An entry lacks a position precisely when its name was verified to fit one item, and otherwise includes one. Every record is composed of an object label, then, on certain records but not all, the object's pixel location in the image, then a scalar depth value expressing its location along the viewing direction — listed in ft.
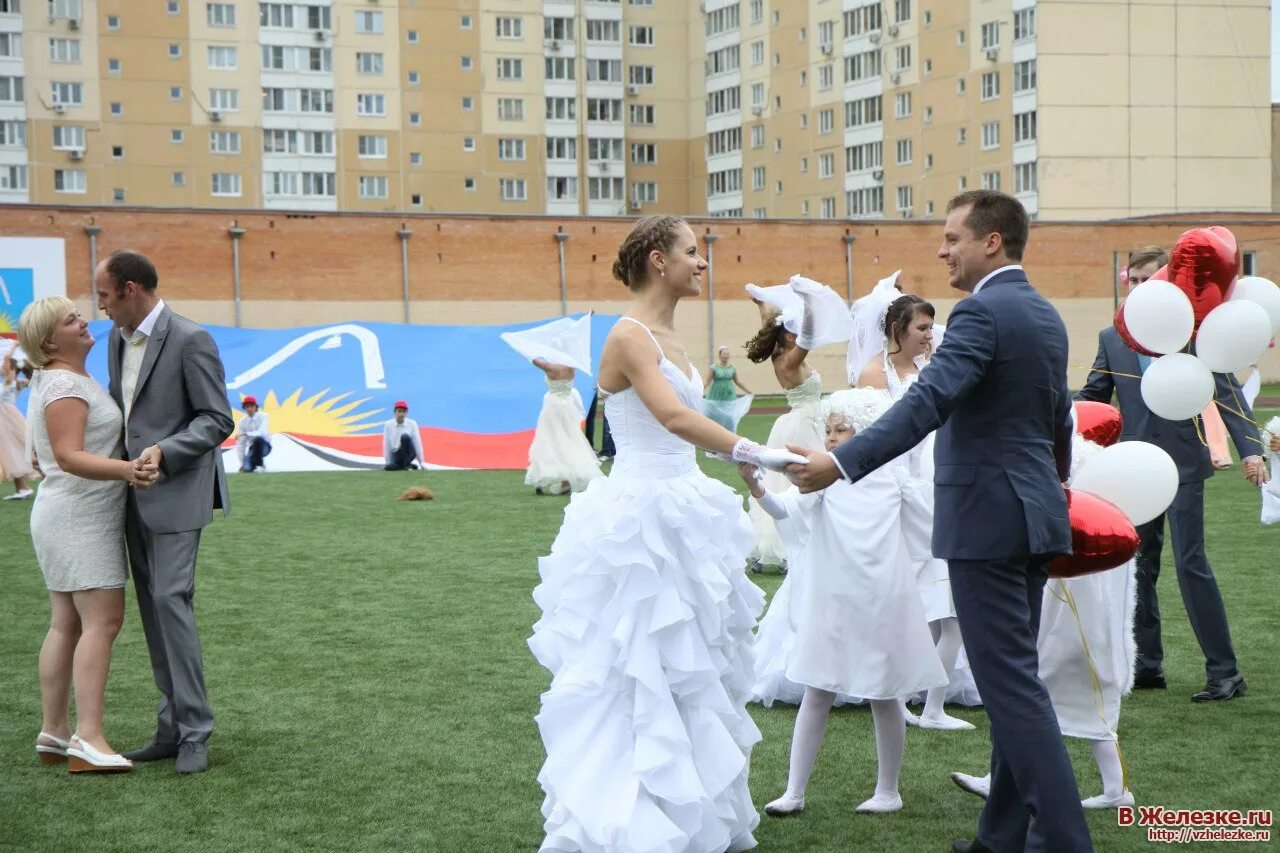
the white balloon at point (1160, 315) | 18.58
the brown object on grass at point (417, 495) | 58.95
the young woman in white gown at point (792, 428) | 37.22
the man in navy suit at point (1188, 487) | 23.18
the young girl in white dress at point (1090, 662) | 18.29
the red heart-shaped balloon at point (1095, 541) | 15.26
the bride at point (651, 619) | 15.51
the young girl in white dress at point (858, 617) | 18.02
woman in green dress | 72.43
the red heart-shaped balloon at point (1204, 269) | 19.42
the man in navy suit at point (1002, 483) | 14.24
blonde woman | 19.83
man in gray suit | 20.16
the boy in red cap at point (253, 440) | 75.05
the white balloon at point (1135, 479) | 17.54
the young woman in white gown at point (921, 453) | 22.16
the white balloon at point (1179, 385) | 19.12
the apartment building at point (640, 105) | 205.46
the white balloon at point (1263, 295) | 20.16
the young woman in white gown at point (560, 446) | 61.31
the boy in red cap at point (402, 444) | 76.02
